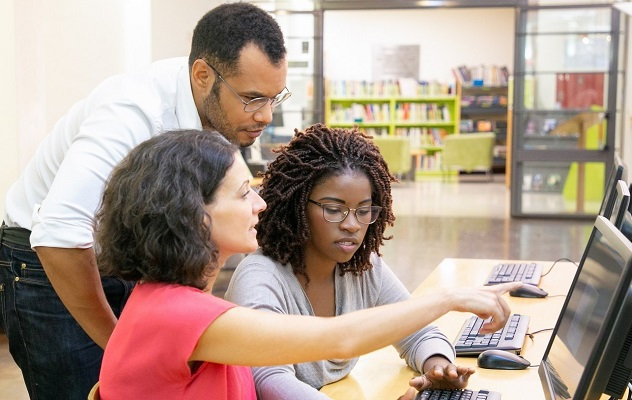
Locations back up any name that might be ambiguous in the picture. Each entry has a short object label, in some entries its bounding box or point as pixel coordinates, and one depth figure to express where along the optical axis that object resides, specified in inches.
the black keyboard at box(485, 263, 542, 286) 126.1
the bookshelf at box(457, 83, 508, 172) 582.6
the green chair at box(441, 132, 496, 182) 548.4
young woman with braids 77.0
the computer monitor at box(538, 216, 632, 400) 49.2
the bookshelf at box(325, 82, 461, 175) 582.2
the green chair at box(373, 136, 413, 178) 533.6
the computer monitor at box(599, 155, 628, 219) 93.1
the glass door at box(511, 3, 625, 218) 366.6
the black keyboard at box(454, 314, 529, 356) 88.3
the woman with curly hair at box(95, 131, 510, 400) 49.4
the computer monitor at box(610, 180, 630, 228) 80.9
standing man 72.4
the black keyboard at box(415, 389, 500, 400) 70.7
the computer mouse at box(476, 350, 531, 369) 82.5
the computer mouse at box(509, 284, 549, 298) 116.8
